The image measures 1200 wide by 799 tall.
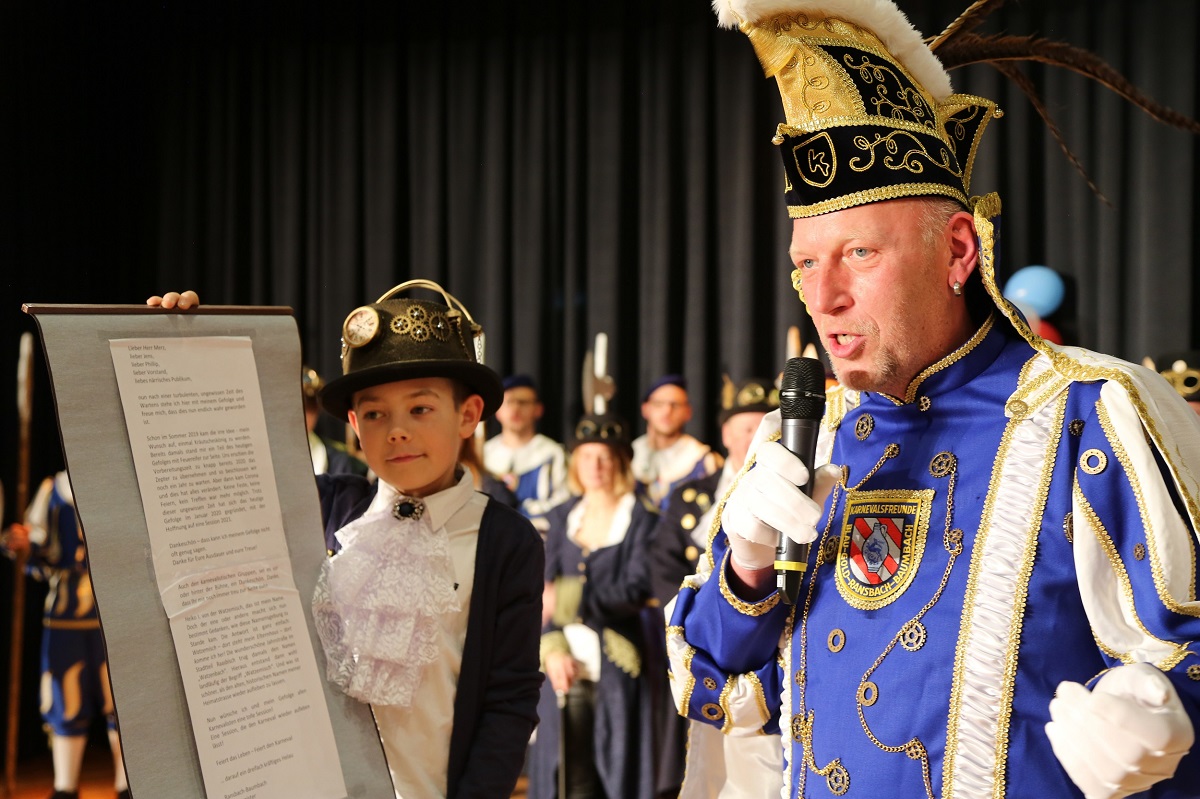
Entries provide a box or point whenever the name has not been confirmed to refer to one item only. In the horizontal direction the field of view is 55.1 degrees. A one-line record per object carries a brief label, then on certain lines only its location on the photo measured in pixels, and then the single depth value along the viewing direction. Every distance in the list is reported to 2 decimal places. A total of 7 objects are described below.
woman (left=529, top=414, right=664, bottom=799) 4.62
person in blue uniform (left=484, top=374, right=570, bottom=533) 5.83
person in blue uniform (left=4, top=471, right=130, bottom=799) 4.93
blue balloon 5.31
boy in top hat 1.90
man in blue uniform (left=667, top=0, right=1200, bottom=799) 1.30
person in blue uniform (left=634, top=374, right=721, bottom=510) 5.61
